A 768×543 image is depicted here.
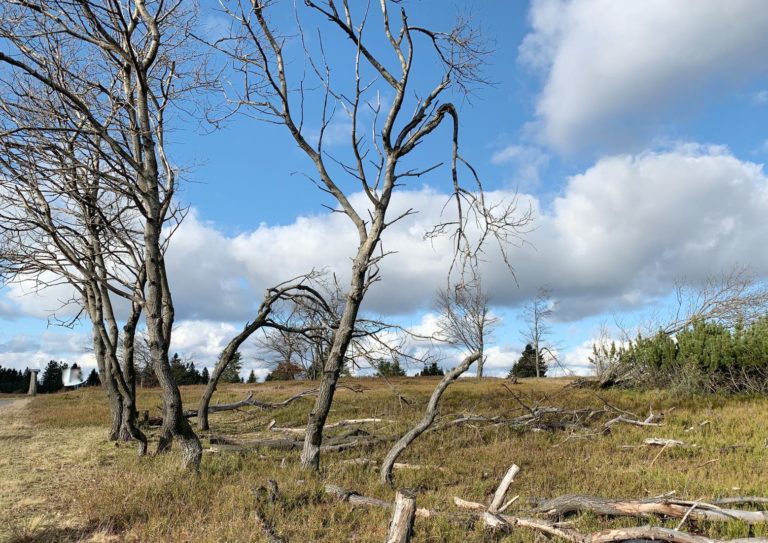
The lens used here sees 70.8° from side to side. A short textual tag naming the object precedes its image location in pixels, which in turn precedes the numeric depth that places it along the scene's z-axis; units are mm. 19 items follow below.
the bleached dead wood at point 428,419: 8586
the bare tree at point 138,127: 9867
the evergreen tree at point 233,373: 62812
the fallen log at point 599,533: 5328
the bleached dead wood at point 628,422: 14070
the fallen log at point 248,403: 17708
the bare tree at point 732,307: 26859
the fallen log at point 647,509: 5957
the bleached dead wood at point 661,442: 11836
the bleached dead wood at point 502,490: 6410
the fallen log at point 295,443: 11703
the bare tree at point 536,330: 49219
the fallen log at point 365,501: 6418
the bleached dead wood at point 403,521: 4621
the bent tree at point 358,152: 9906
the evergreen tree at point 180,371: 63297
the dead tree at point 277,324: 13599
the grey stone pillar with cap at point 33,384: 35944
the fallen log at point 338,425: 14672
